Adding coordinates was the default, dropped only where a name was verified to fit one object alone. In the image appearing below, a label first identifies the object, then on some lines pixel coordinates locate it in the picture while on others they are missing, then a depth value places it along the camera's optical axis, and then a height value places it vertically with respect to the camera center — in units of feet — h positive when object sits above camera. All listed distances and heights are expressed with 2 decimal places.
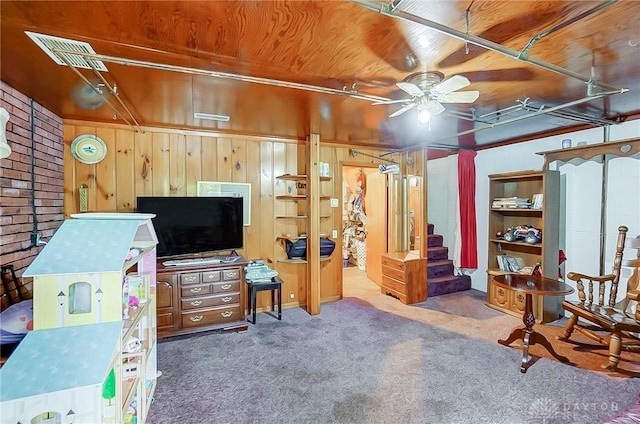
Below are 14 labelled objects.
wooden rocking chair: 8.31 -3.14
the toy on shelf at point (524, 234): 12.66 -1.12
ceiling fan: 6.45 +2.59
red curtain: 15.80 -0.06
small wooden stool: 11.77 -3.15
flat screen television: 10.56 -0.53
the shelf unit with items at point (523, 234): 12.01 -1.11
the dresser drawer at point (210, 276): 10.61 -2.41
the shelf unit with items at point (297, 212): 13.13 -0.13
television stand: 10.18 -3.18
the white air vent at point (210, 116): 10.04 +3.21
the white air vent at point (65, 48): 5.43 +3.13
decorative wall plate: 10.52 +2.18
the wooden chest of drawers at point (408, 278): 14.14 -3.36
